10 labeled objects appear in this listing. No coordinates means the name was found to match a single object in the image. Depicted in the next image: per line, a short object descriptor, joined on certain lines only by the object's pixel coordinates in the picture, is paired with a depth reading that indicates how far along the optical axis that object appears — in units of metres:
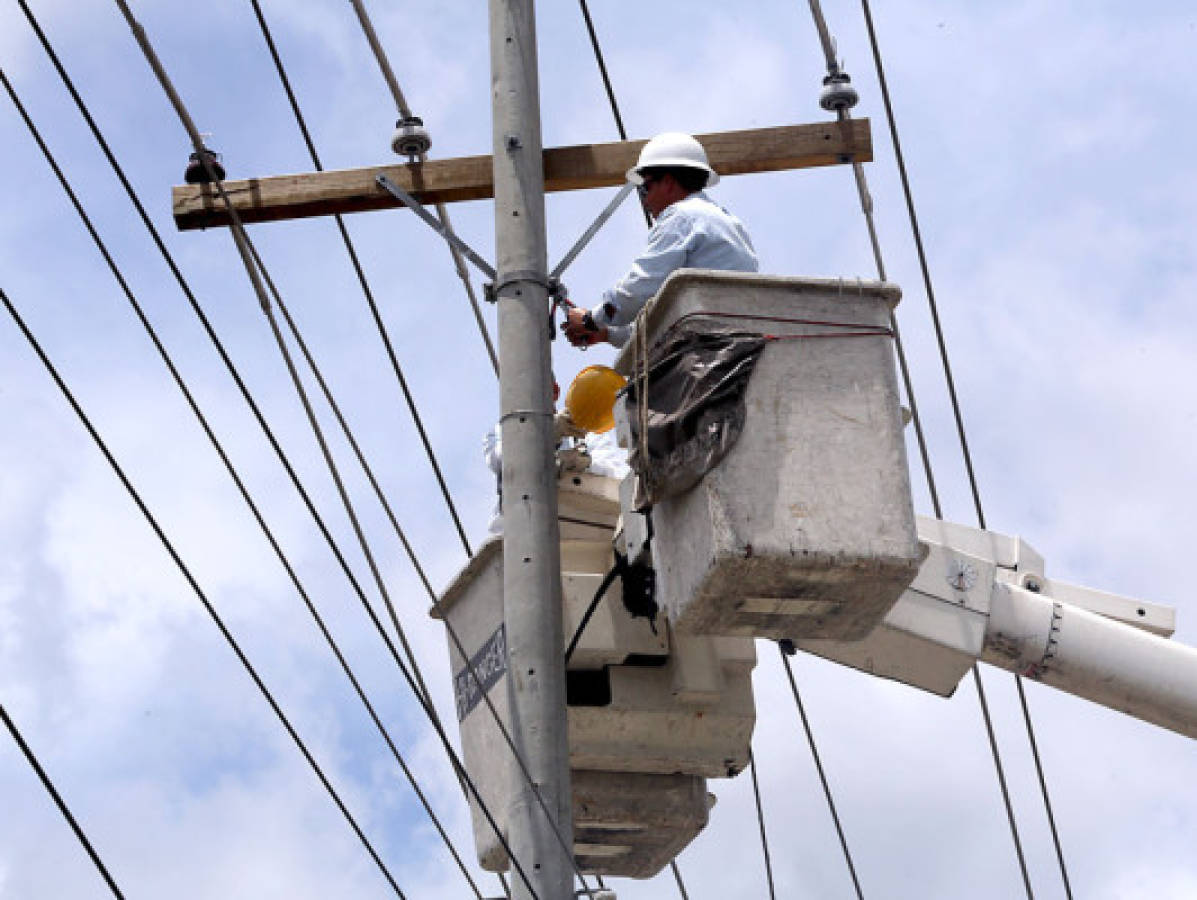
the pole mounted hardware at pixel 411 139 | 17.31
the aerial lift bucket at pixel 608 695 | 16.03
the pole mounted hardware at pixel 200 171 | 16.81
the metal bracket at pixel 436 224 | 16.11
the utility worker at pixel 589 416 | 16.92
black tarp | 13.78
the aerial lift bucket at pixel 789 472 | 13.57
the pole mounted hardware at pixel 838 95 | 17.58
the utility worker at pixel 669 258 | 15.05
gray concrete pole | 14.87
